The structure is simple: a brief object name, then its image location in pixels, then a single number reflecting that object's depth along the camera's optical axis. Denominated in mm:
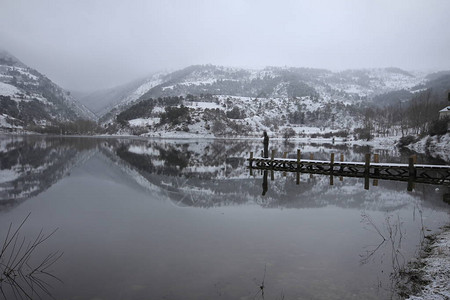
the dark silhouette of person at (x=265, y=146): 44081
